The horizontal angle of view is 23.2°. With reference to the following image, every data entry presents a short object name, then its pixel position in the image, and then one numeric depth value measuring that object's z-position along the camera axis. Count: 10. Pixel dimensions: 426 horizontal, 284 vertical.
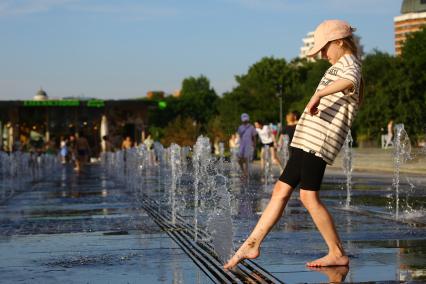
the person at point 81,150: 42.09
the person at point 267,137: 29.44
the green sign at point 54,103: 92.12
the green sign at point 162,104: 87.43
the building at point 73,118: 94.00
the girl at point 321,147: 6.96
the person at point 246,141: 23.94
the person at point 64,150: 59.40
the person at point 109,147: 44.50
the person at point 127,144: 40.23
